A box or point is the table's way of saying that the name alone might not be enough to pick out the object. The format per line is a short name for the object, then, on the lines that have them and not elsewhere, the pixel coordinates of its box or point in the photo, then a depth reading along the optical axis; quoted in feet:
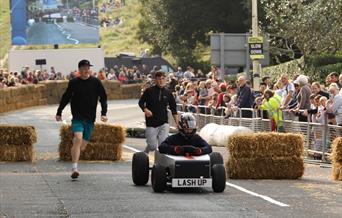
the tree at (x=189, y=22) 226.58
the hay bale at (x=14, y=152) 71.72
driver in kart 53.26
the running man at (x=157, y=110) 60.39
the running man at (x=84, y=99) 60.44
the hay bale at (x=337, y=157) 59.67
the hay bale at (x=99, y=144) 71.97
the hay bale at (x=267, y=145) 60.85
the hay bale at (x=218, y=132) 89.37
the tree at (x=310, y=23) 132.67
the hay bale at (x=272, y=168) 60.70
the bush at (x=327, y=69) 121.70
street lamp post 107.34
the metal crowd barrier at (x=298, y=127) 73.82
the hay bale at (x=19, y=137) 71.77
